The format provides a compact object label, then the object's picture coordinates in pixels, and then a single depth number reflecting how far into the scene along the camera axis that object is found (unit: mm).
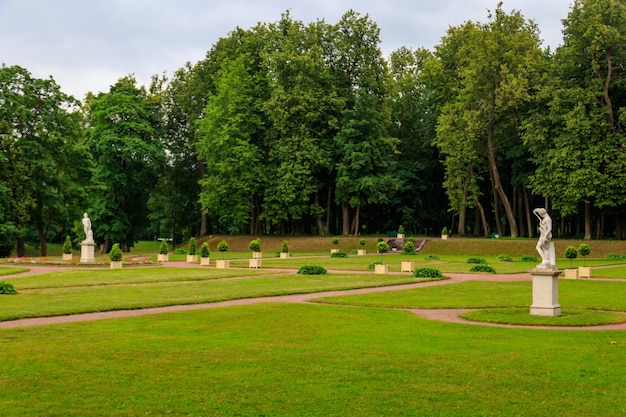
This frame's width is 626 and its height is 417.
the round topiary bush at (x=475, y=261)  41869
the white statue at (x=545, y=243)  18469
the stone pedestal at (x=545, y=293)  17844
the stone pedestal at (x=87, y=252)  41781
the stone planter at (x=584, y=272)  31969
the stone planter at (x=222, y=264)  38756
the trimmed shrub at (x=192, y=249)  46412
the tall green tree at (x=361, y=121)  61875
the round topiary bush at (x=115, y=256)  39000
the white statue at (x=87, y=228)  43469
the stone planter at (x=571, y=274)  32125
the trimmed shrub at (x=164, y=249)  46188
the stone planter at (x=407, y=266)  35344
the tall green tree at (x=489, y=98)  57156
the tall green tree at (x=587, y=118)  50594
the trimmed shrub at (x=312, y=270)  33469
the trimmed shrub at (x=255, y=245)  44609
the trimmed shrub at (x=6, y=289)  23142
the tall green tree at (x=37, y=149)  50250
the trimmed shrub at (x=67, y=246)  48281
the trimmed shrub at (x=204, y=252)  42416
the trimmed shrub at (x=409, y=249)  52688
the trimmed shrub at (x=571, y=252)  38344
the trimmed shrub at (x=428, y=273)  31984
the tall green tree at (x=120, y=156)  61656
